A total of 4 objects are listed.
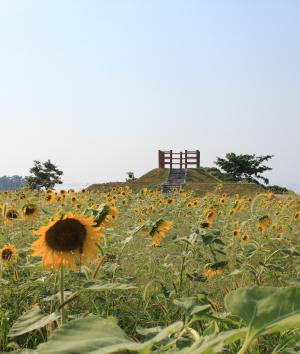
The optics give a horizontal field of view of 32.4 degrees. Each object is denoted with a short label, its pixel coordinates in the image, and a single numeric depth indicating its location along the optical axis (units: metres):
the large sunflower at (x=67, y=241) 1.65
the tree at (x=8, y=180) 184.38
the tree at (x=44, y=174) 32.38
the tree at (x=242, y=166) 33.77
